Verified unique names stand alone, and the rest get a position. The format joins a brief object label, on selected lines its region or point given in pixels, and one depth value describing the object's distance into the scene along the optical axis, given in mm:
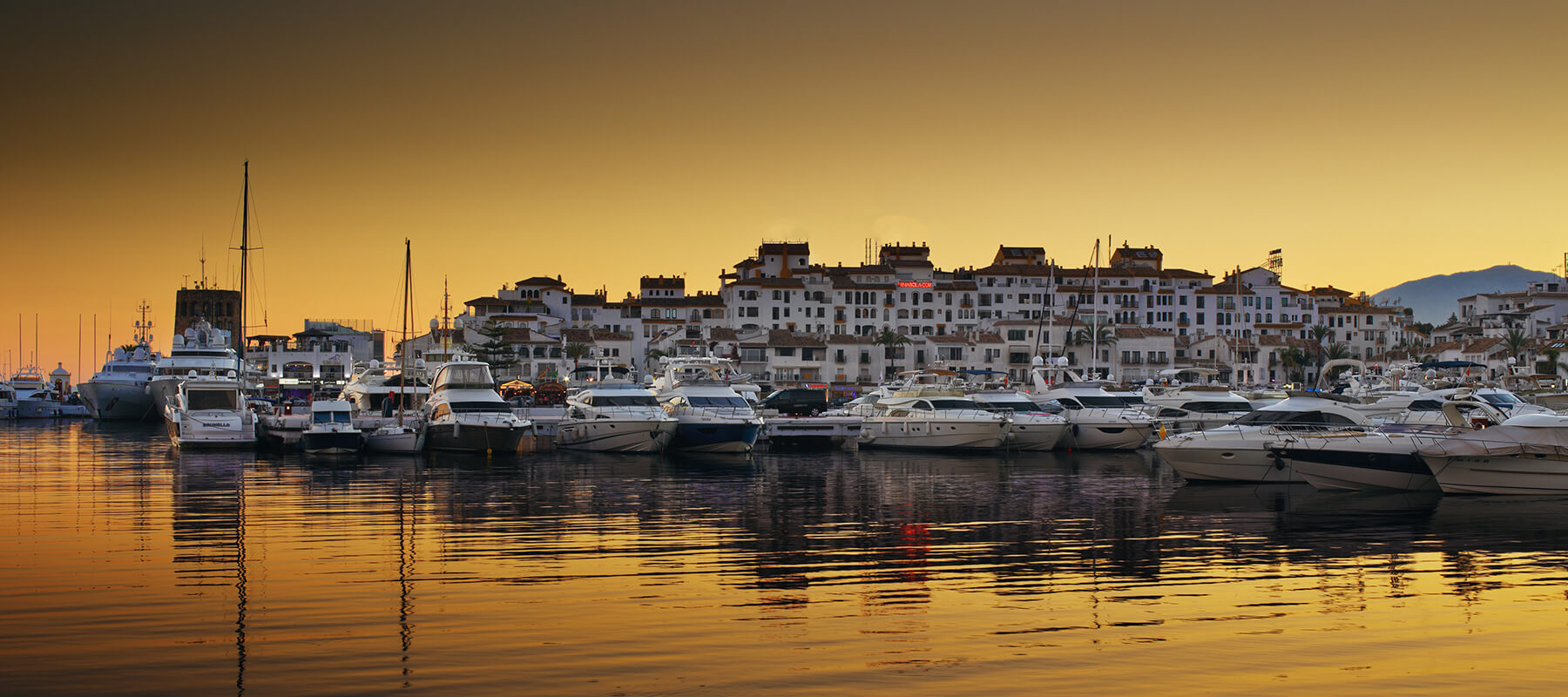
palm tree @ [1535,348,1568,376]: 96938
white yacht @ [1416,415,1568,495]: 27344
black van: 69938
